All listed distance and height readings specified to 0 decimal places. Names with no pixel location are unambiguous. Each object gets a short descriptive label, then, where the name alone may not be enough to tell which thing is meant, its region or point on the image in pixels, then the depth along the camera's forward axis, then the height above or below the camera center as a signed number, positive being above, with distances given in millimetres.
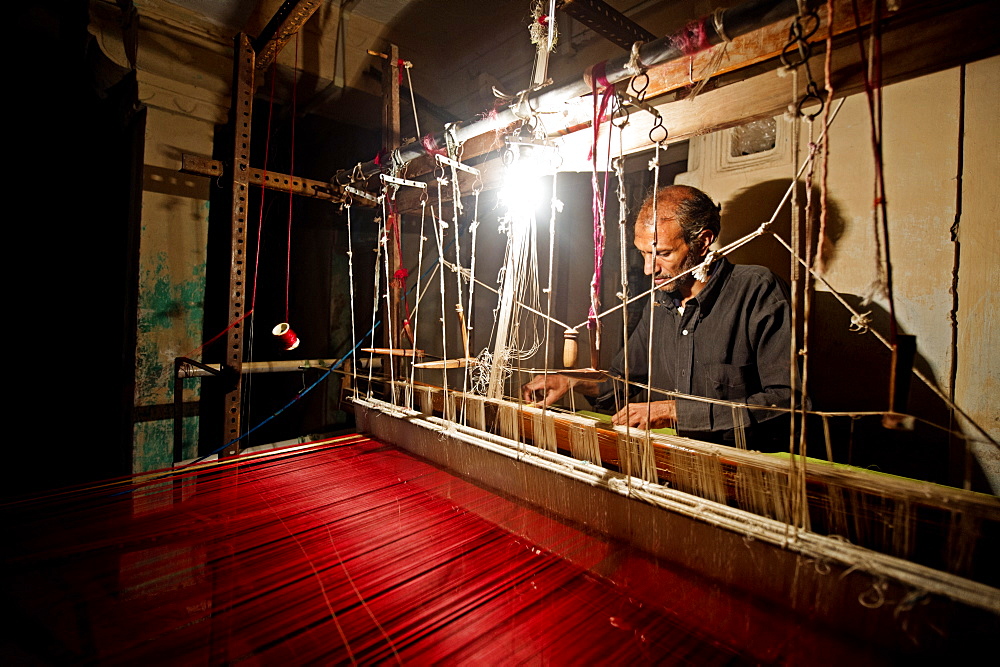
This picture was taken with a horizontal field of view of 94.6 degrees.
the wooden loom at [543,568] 854 -571
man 1739 +40
